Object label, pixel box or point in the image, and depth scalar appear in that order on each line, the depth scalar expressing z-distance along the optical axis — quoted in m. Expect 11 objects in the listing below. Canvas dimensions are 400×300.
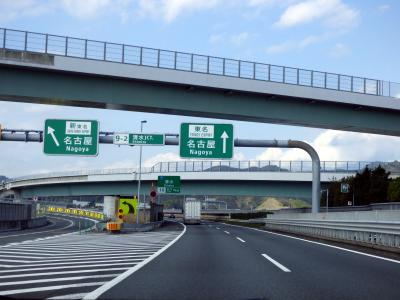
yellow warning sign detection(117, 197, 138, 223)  37.22
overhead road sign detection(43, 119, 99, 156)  27.41
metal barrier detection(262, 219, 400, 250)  15.05
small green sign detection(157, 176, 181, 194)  55.91
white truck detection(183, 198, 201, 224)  58.41
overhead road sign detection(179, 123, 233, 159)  28.31
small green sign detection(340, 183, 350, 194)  42.19
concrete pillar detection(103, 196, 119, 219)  44.06
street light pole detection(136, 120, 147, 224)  37.05
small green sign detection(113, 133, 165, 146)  28.59
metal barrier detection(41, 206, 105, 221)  68.03
